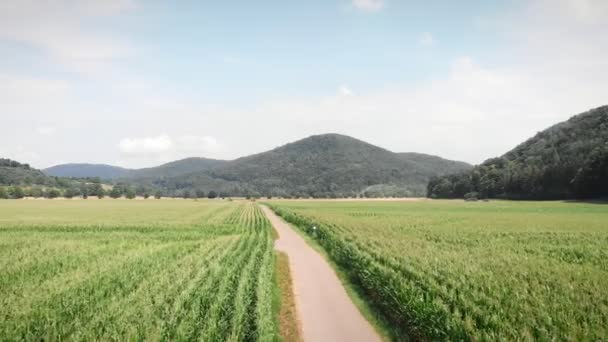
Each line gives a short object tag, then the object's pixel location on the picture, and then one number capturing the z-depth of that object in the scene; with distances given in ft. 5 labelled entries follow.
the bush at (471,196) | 420.77
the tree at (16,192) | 532.32
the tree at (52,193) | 595.19
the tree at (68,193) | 615.40
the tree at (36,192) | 578.58
